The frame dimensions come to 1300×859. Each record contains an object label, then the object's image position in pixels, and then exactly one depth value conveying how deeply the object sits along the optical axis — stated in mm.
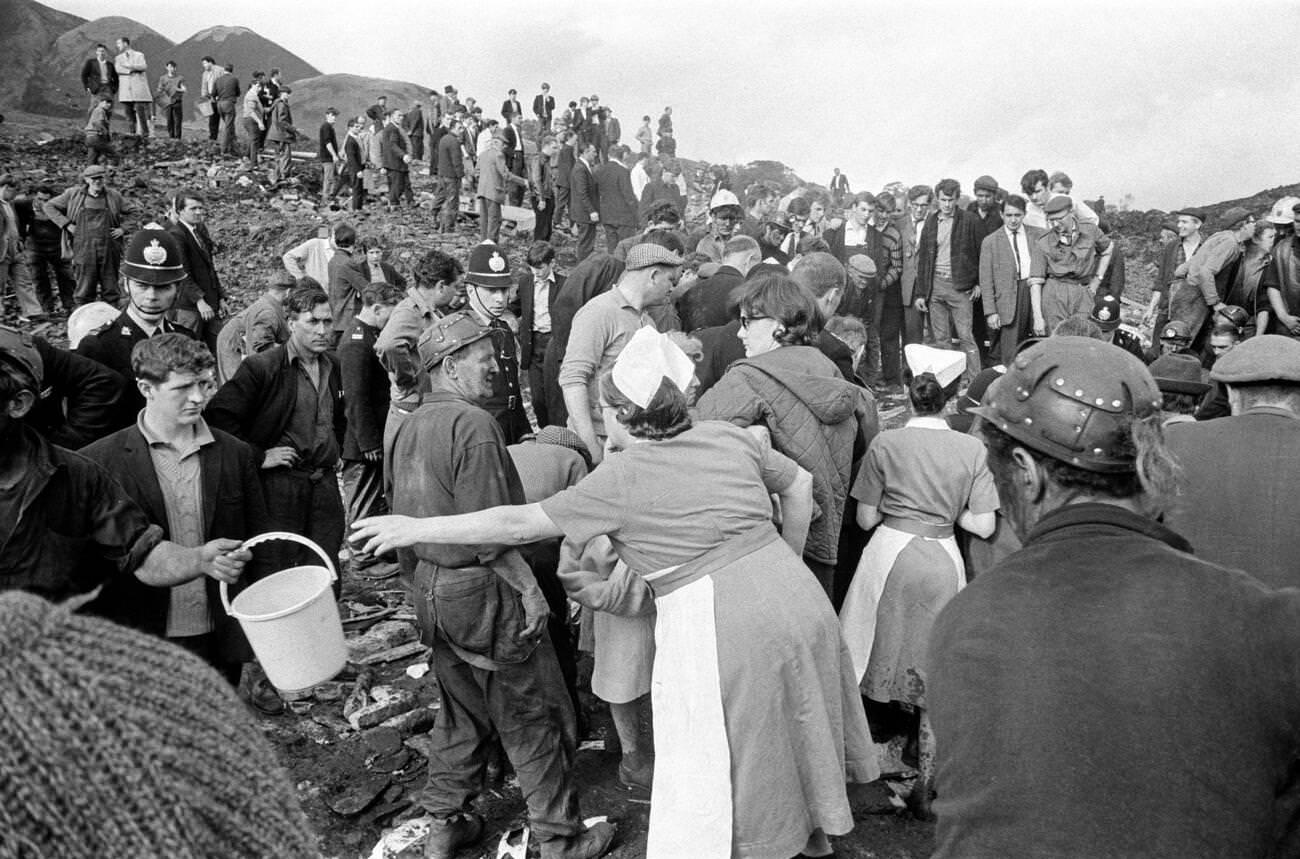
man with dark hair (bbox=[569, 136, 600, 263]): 13094
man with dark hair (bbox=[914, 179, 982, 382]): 8945
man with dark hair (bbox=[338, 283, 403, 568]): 5863
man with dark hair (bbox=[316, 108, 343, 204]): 19031
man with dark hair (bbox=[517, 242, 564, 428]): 7570
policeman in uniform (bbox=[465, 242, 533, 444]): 5527
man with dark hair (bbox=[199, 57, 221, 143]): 20969
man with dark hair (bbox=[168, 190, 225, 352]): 7219
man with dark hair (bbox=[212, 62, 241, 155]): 20438
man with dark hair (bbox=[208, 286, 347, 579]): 4773
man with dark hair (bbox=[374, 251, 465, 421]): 5195
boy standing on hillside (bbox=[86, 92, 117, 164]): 19875
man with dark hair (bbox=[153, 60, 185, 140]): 21359
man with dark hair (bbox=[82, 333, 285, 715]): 3596
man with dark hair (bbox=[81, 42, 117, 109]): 19984
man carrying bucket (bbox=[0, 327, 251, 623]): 2893
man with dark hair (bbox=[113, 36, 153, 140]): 19859
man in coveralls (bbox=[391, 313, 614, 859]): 3289
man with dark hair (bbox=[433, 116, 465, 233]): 17297
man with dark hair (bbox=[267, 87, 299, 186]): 20766
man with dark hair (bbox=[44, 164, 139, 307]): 11943
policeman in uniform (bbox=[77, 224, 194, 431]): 4484
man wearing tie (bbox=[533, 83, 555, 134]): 22391
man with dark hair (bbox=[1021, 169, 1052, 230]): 9109
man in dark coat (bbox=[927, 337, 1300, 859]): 1452
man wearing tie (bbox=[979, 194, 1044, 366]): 8273
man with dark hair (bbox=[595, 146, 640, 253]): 13023
